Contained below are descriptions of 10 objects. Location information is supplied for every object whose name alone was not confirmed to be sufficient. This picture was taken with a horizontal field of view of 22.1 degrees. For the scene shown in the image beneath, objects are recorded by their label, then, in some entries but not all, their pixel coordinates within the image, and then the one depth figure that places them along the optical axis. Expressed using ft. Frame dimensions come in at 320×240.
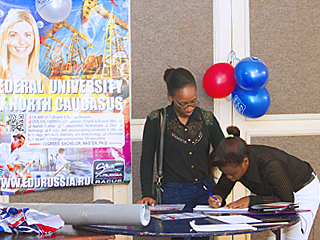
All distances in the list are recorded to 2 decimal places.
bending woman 17.13
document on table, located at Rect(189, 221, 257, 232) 15.74
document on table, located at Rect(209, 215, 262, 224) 16.21
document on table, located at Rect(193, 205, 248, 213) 16.97
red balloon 19.93
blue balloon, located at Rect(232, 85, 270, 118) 19.76
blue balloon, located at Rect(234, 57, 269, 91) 19.25
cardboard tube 16.02
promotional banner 20.14
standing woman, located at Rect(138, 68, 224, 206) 18.63
